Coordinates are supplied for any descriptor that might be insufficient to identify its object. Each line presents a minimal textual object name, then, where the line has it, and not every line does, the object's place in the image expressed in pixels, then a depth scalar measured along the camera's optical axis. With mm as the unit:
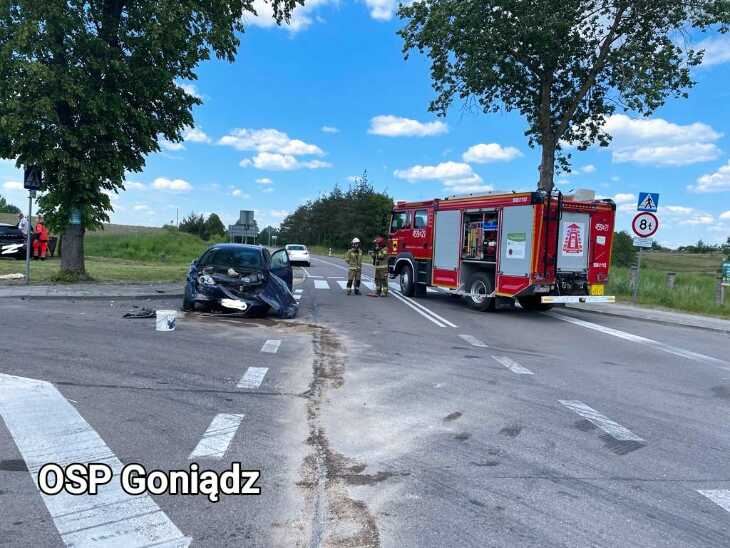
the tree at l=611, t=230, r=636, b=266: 62281
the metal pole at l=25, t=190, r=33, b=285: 13948
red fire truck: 13602
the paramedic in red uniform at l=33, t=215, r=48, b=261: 24172
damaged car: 11430
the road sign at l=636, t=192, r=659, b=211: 16312
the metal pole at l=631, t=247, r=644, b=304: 16870
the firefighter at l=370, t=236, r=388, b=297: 17969
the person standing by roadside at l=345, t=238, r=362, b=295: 17797
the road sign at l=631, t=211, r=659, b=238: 16241
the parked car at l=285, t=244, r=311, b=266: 35831
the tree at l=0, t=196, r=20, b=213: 97212
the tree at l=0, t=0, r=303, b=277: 13352
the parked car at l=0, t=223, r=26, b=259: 24000
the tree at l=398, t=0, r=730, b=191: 19719
